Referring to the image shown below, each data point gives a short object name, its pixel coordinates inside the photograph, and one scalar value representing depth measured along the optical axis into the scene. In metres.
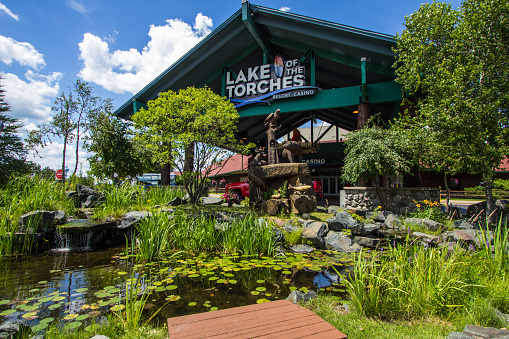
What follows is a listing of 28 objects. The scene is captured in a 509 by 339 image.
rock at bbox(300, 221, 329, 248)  6.47
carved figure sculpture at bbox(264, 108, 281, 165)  10.19
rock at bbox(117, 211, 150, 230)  7.28
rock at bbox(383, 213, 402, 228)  7.81
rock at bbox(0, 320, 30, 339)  2.35
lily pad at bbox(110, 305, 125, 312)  3.11
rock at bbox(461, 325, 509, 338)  2.14
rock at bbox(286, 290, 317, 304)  3.30
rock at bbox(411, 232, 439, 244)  6.31
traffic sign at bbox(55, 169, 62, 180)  16.50
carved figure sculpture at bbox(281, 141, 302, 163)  10.23
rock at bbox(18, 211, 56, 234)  6.20
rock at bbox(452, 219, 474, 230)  7.15
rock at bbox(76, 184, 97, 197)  10.04
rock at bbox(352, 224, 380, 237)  7.09
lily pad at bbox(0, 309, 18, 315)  3.02
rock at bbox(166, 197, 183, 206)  10.01
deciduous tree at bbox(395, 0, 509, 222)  6.91
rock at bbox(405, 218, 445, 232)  7.28
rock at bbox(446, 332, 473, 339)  2.15
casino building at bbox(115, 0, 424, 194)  12.26
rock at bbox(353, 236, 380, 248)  6.57
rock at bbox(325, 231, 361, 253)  6.21
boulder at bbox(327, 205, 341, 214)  10.29
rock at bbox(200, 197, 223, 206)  11.62
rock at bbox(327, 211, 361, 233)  7.21
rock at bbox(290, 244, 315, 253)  6.14
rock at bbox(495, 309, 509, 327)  2.54
